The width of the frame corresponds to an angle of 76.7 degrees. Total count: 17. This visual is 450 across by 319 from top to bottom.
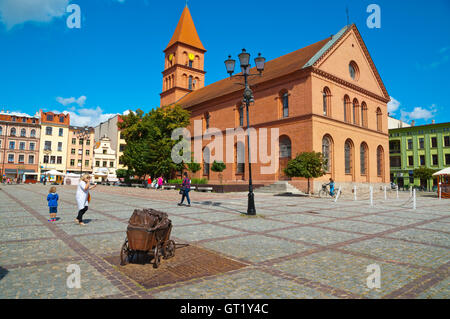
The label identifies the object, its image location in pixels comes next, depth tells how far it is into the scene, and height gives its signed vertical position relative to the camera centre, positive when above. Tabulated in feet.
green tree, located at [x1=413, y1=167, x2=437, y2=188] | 149.89 +5.00
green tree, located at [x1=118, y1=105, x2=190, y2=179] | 115.44 +17.14
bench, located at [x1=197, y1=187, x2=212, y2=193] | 87.79 -2.92
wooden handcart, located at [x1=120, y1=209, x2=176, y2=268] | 14.75 -2.96
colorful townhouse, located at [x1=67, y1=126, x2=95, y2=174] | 215.72 +18.87
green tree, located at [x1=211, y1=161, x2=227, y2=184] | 96.43 +4.62
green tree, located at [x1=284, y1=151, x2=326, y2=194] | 72.38 +4.03
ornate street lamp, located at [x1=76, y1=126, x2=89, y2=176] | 217.19 +36.16
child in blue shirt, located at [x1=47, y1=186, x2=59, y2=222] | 29.53 -2.64
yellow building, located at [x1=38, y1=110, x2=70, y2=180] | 205.26 +26.78
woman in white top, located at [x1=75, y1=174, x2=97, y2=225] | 27.20 -1.63
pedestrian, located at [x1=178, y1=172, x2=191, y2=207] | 46.88 -1.43
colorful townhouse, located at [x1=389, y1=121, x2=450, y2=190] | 161.07 +19.00
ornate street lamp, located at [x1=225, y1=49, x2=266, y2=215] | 35.19 +14.95
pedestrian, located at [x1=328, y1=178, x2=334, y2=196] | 70.52 -1.81
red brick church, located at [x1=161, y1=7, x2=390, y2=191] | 89.56 +25.56
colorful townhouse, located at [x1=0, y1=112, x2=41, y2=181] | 196.46 +21.62
